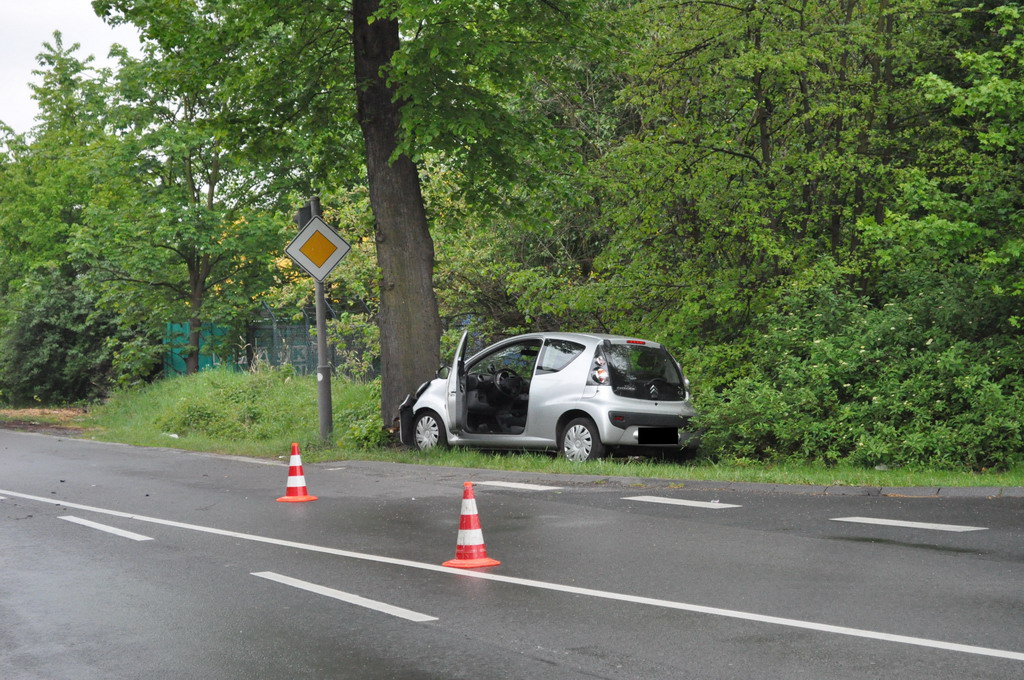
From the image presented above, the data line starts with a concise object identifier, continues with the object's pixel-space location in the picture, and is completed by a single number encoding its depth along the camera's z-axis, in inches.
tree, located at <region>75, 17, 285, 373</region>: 1194.0
